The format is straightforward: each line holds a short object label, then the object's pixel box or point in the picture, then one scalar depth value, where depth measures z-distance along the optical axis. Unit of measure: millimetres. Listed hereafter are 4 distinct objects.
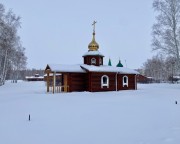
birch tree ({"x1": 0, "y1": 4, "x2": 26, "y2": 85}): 27411
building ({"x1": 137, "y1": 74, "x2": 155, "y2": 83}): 62812
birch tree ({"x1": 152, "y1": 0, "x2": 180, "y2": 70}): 26494
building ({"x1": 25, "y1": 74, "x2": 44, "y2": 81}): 97181
